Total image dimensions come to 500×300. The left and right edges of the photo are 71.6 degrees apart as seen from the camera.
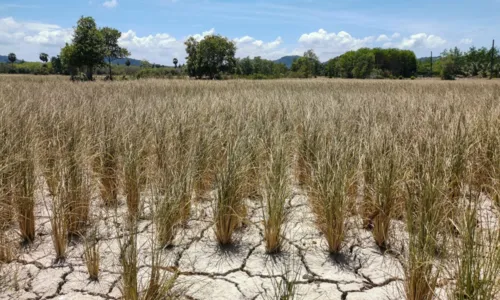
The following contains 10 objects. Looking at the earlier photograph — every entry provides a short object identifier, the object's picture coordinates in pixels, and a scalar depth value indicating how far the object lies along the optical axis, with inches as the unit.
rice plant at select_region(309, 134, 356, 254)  89.9
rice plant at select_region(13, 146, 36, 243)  93.0
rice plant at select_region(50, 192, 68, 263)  85.5
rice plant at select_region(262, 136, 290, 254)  89.7
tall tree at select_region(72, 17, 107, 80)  1011.9
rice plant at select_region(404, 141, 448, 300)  68.2
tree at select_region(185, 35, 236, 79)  1710.1
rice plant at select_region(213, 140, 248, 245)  94.0
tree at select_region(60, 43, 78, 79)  1005.7
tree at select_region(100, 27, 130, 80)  1409.9
